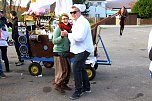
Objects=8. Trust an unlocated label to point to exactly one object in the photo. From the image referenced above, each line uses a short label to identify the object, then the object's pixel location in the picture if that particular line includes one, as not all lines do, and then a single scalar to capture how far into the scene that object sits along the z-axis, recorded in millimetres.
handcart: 4874
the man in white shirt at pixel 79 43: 3647
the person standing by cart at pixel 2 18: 5035
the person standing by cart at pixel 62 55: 4033
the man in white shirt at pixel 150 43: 2899
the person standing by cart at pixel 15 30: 5620
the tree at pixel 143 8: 27736
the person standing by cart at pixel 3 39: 5059
